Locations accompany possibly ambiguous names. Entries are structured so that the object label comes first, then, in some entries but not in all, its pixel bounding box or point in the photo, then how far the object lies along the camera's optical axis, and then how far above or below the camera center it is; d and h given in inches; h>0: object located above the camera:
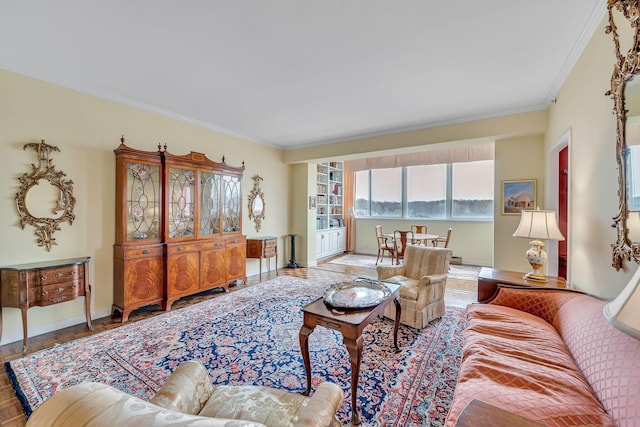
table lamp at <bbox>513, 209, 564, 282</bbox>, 98.7 -8.0
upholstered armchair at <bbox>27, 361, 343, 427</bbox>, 23.5 -29.6
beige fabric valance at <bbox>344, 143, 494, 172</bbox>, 244.5 +54.7
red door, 134.9 +5.7
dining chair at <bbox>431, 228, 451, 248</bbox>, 222.8 -25.2
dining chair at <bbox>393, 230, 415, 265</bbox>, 214.5 -23.8
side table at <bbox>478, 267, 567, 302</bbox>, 95.4 -26.6
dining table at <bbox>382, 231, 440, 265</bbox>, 211.8 -21.8
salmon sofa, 42.0 -33.1
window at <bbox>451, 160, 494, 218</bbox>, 254.5 +21.6
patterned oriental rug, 73.5 -51.7
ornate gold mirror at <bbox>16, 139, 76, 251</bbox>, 107.1 +5.7
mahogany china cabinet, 128.7 -10.0
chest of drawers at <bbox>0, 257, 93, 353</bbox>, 97.7 -28.5
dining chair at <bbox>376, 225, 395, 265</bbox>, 234.7 -32.1
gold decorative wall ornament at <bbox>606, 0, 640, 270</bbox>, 56.9 +21.3
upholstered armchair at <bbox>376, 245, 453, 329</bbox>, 114.3 -33.3
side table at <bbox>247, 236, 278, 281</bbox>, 192.2 -27.0
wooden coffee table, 66.6 -30.5
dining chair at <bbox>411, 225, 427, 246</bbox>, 235.1 -18.9
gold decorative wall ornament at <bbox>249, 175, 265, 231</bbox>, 207.8 +6.4
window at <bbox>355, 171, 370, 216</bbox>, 322.3 +21.3
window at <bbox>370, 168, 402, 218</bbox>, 302.2 +22.3
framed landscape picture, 146.6 +8.6
